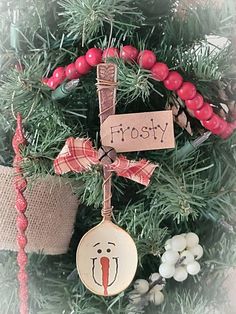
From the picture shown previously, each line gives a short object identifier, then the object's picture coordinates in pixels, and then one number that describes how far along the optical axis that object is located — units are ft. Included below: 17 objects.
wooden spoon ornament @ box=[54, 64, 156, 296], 1.63
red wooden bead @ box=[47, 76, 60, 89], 1.66
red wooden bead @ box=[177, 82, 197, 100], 1.64
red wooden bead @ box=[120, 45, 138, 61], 1.61
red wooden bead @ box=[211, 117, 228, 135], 1.70
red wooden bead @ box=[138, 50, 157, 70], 1.60
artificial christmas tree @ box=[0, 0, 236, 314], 1.65
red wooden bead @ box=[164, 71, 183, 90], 1.64
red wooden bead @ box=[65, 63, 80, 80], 1.65
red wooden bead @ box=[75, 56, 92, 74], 1.64
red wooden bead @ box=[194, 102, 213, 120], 1.66
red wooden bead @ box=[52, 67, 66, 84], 1.66
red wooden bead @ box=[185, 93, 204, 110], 1.65
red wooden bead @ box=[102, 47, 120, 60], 1.60
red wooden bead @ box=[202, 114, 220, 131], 1.68
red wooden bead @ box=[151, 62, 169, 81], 1.62
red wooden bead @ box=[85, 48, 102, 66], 1.62
